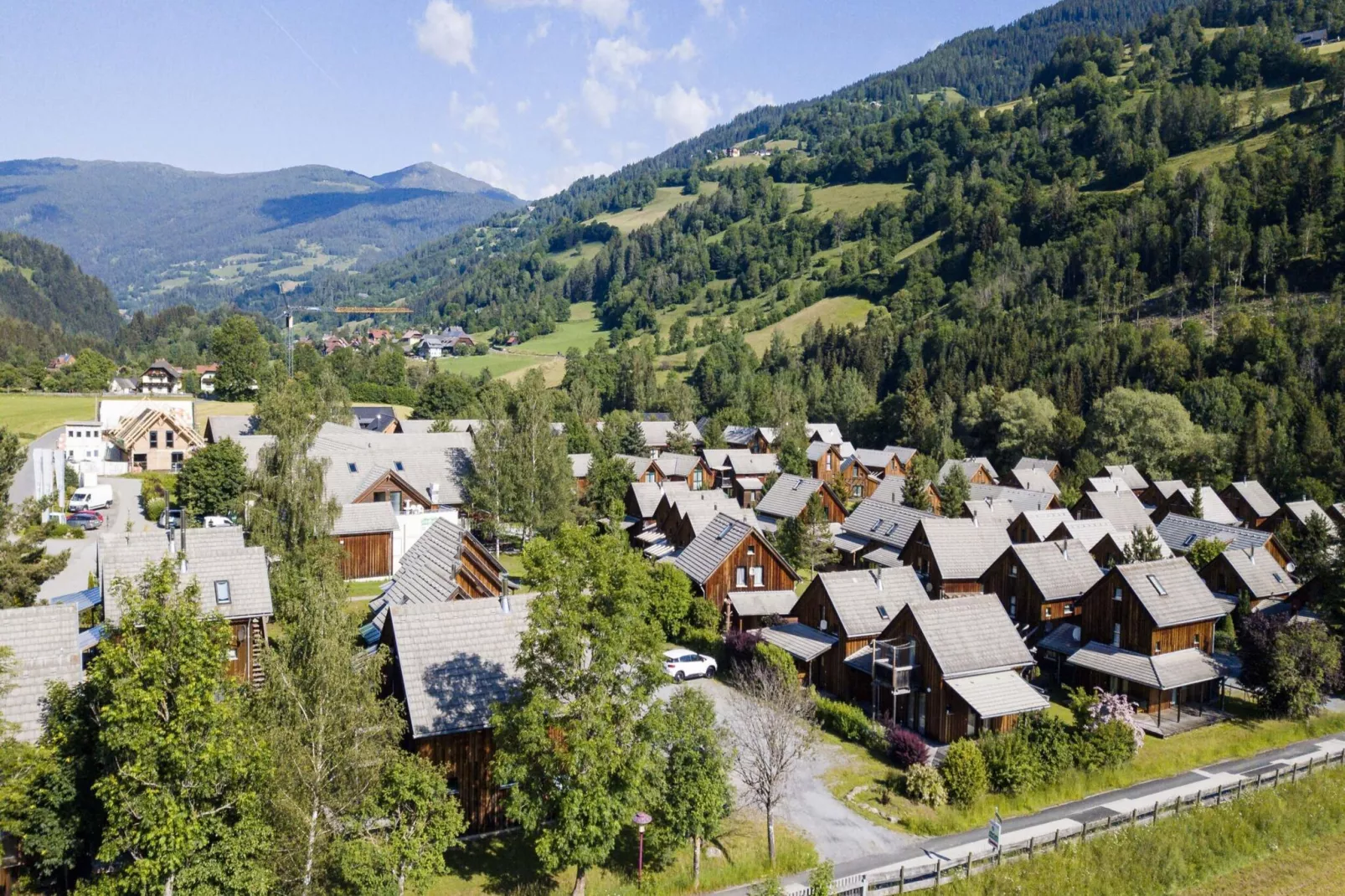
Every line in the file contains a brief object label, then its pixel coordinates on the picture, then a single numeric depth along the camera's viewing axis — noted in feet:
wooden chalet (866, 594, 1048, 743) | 113.91
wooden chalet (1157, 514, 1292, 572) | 180.86
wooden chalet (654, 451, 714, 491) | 307.99
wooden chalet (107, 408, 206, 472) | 266.16
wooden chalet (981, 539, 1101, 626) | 151.33
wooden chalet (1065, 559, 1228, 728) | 127.03
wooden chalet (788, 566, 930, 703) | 129.70
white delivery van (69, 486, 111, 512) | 212.84
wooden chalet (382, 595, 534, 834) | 84.43
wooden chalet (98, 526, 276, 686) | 107.24
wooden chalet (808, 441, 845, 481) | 329.52
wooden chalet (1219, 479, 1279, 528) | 241.35
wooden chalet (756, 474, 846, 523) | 229.45
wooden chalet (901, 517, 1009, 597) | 168.14
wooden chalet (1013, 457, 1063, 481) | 313.07
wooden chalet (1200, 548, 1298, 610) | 165.17
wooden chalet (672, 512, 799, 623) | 155.74
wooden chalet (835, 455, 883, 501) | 322.14
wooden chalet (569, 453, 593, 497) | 267.80
